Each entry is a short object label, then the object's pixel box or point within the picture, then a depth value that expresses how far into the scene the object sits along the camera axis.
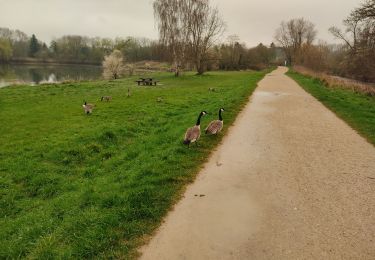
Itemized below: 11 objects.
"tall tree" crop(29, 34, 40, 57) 120.81
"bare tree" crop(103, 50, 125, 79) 55.12
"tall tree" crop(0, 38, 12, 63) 97.29
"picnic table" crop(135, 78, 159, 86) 35.16
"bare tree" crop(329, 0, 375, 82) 26.19
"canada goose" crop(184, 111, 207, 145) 9.50
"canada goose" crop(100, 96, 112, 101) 22.23
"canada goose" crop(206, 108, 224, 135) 10.75
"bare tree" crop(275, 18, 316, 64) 92.00
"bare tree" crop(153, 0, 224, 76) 43.03
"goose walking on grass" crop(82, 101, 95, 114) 17.48
